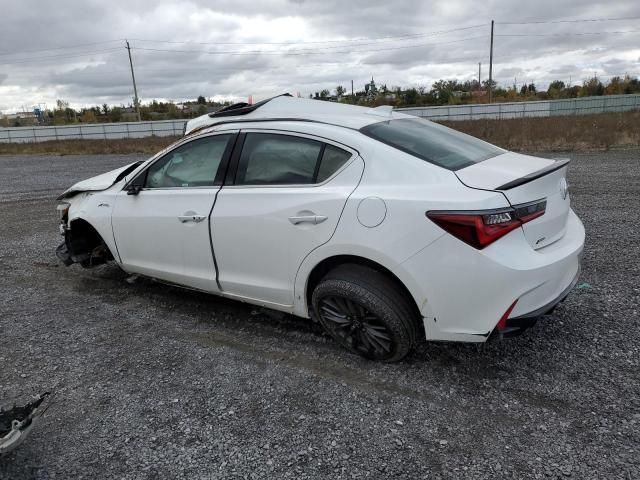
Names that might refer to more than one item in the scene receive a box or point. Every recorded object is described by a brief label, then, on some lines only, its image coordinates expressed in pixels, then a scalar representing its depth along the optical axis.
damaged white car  2.67
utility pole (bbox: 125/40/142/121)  60.31
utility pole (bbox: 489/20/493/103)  50.90
